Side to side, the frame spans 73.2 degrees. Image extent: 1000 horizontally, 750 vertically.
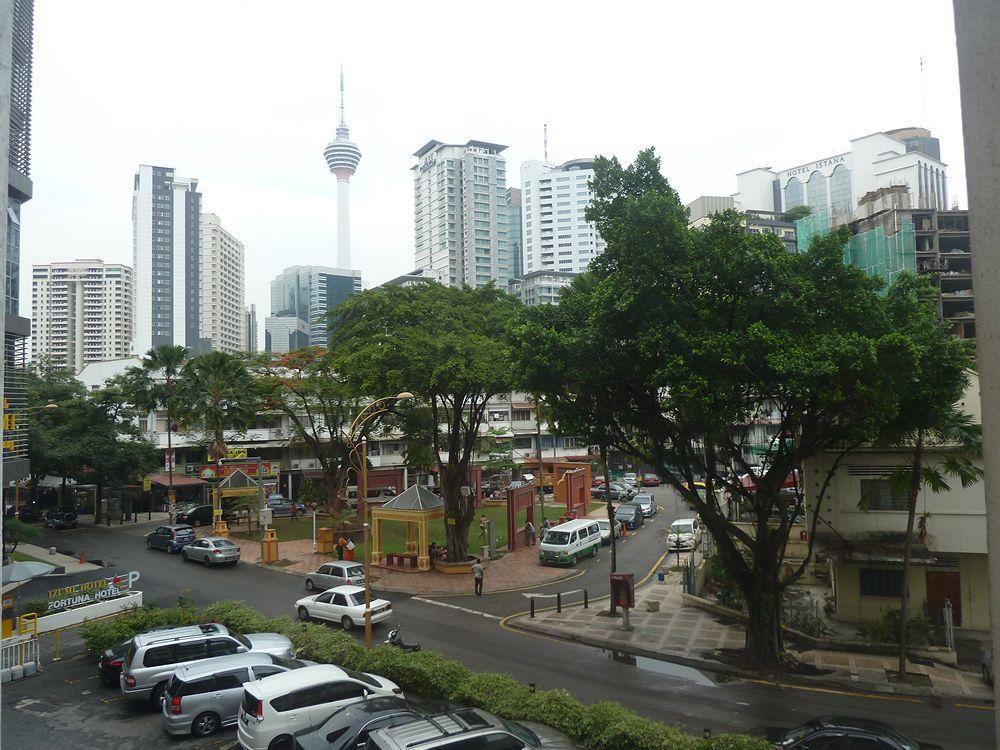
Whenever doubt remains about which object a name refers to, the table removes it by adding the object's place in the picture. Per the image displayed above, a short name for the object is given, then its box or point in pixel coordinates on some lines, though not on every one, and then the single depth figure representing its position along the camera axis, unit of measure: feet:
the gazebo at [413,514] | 99.14
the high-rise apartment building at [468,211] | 480.64
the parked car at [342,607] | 72.38
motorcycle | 57.81
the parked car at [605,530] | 117.80
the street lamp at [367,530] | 53.51
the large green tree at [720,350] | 49.32
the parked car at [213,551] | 103.14
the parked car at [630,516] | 135.71
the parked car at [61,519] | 140.86
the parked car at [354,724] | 36.91
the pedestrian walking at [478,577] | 85.81
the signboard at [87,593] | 72.13
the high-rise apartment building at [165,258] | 478.59
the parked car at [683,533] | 112.47
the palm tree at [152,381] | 142.45
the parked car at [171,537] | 114.01
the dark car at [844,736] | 36.50
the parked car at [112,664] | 54.39
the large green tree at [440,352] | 88.99
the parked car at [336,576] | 85.97
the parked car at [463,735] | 32.30
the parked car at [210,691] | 44.81
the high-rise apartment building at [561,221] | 514.27
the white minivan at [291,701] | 39.86
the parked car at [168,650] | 49.88
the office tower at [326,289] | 633.20
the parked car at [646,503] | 148.49
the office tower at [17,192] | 63.62
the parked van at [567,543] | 102.73
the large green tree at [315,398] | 133.39
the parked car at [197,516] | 143.33
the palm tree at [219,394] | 134.41
